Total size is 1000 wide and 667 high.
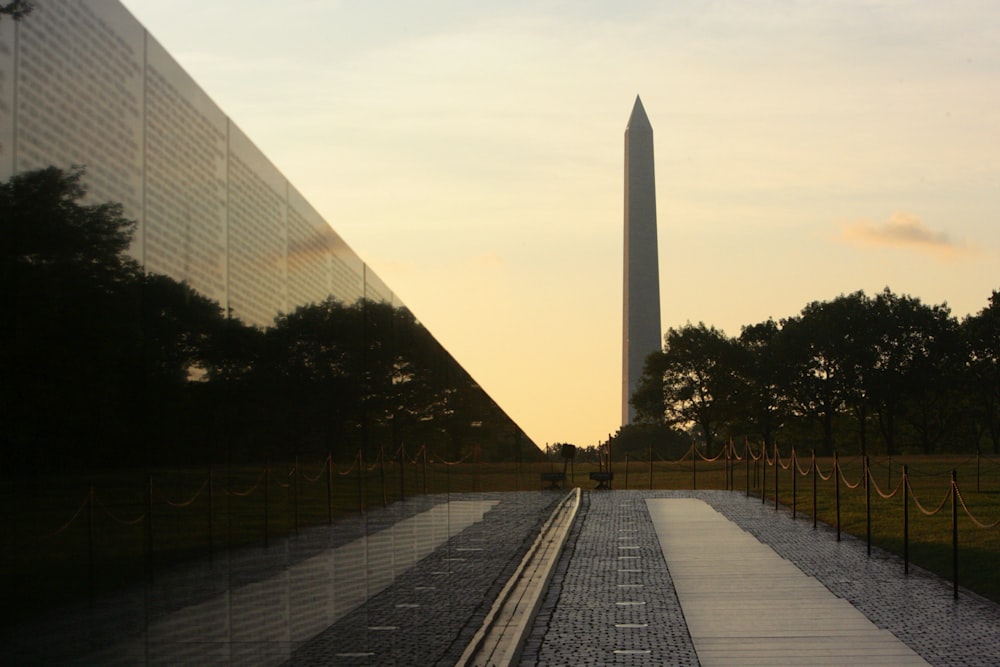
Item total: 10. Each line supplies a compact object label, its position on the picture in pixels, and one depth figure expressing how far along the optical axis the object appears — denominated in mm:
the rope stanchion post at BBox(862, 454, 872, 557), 16828
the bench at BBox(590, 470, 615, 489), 35656
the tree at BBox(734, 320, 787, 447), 77000
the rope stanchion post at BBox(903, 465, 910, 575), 14594
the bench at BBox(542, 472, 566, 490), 30228
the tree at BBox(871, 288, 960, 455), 73625
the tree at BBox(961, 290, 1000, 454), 72750
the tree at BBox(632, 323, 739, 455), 80125
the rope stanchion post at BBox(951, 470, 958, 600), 12664
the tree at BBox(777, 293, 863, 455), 75812
